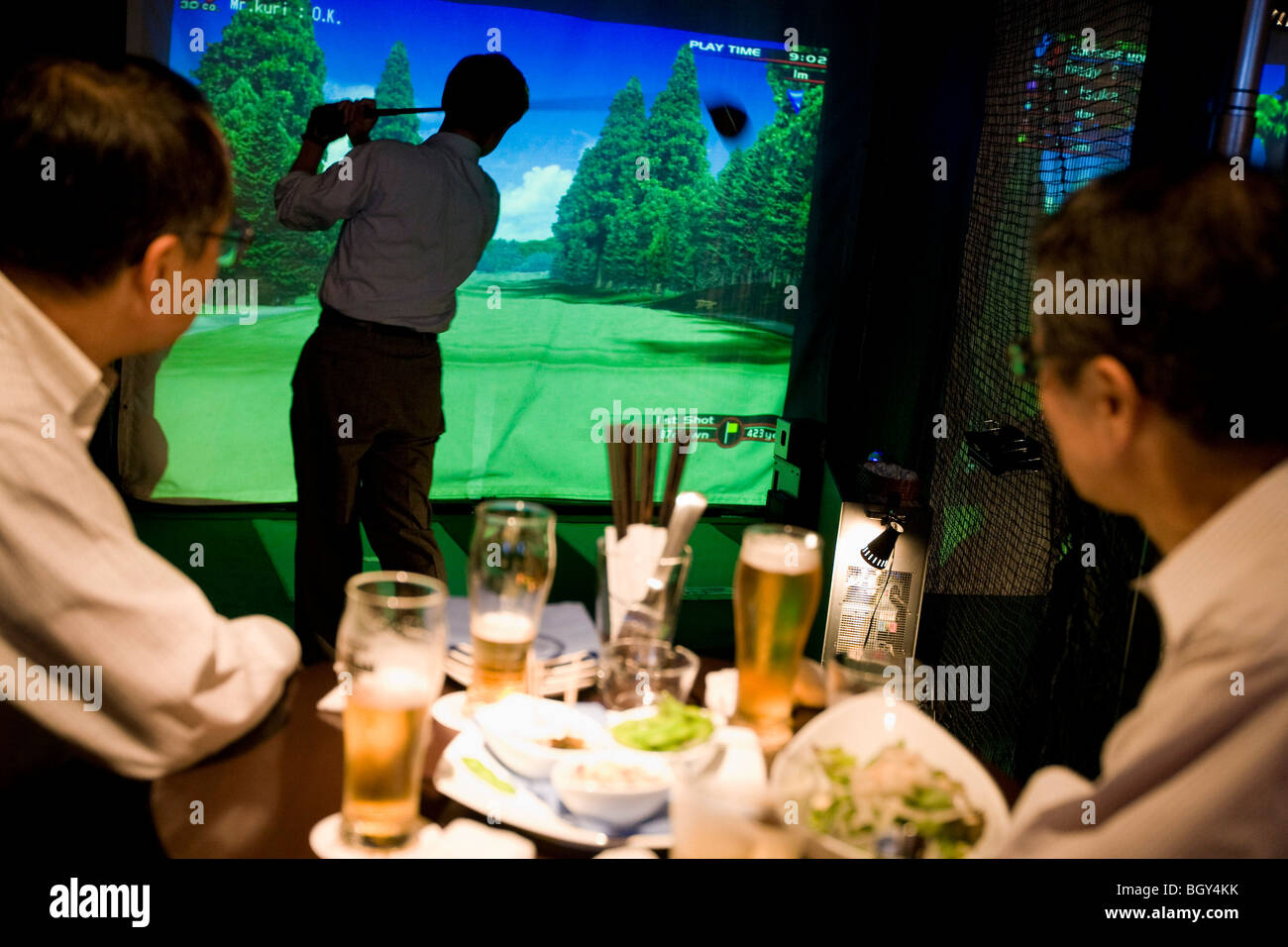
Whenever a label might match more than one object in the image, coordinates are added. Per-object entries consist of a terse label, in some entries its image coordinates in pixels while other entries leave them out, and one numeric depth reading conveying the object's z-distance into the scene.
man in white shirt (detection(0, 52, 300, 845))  1.08
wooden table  1.07
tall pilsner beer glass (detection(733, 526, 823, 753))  1.38
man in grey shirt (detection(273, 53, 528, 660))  3.23
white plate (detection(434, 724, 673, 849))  1.12
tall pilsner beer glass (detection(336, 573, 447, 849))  1.07
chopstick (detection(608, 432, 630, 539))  1.53
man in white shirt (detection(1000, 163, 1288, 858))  0.92
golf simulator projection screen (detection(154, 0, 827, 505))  4.54
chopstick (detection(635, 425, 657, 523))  1.53
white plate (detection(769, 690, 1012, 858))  1.18
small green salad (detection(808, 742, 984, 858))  1.06
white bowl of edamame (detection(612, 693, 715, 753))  1.26
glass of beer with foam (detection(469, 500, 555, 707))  1.40
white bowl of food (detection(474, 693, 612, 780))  1.22
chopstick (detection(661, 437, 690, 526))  1.57
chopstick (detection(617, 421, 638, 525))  1.53
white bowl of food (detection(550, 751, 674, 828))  1.12
